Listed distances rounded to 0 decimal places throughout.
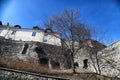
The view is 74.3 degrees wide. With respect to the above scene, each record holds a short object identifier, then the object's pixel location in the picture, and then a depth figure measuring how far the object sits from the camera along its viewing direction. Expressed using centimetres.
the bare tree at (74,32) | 977
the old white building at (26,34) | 2059
